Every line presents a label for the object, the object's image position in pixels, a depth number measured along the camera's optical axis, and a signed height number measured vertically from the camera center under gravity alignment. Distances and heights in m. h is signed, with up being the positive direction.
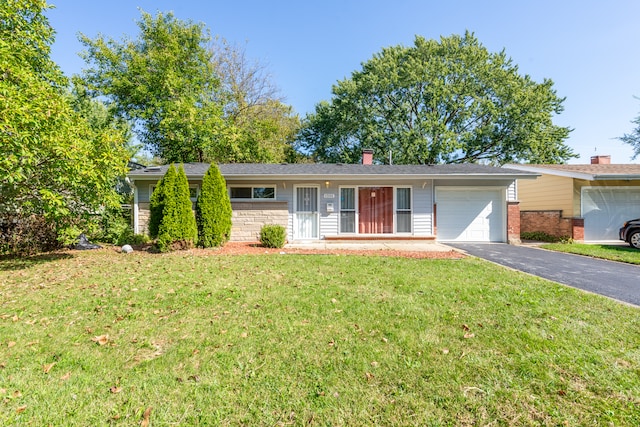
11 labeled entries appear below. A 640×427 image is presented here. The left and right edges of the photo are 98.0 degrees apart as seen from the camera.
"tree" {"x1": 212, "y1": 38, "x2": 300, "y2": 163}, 19.14 +8.25
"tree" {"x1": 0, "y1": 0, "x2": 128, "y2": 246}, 5.15 +1.54
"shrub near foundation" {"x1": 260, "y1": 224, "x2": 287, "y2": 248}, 8.83 -0.66
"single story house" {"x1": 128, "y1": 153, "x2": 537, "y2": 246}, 10.70 +0.43
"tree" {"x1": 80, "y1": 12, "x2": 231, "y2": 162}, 16.67 +8.16
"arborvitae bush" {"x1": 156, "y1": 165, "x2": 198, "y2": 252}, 7.88 -0.07
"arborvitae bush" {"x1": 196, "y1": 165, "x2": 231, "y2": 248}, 8.55 +0.14
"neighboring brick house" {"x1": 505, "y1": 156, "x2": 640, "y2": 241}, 11.06 +0.51
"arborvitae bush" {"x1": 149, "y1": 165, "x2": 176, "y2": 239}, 8.30 +0.17
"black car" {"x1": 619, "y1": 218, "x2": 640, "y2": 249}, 9.22 -0.58
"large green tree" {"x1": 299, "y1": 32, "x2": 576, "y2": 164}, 20.53 +8.35
